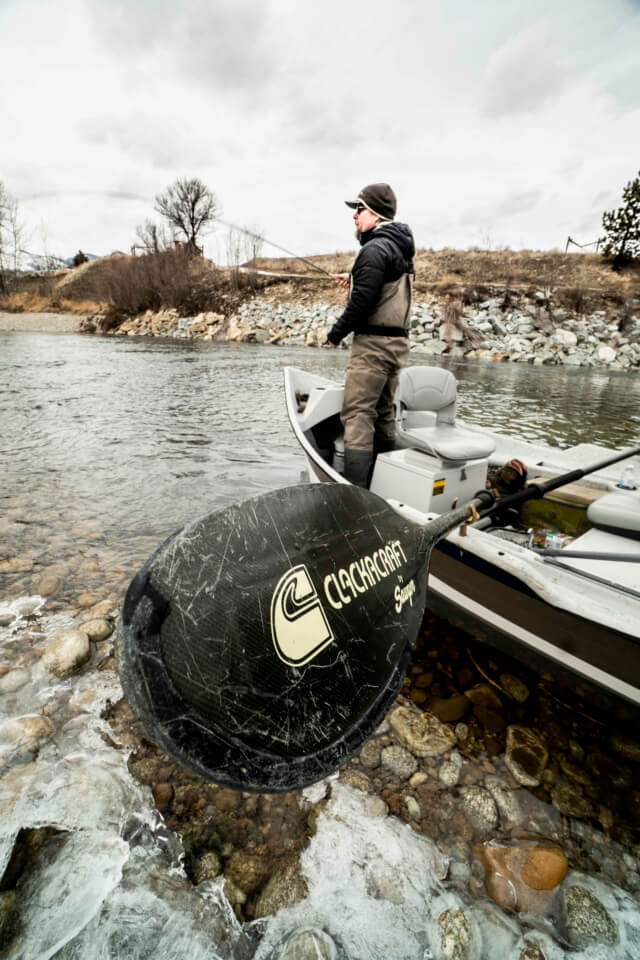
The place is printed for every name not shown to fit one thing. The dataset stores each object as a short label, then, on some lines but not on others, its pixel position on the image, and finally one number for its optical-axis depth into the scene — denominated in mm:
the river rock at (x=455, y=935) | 1433
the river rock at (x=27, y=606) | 2861
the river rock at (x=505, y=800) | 1840
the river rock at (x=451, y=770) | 1978
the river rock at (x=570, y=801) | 1881
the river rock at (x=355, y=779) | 1933
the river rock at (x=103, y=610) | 2858
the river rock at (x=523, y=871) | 1562
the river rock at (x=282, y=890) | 1502
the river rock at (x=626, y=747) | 2113
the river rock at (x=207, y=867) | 1562
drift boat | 1979
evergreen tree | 25588
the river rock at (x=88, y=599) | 2994
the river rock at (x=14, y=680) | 2273
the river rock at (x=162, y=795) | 1770
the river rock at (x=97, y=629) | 2660
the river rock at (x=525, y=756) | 2014
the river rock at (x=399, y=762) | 2006
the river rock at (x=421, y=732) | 2133
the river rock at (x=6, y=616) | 2748
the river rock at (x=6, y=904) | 1376
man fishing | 3172
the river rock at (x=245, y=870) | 1552
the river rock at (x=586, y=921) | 1481
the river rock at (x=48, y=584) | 3088
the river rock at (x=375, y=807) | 1826
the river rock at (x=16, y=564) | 3318
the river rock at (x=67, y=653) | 2402
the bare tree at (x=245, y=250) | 33344
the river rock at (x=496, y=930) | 1436
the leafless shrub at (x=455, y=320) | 20328
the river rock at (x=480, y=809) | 1803
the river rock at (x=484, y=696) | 2404
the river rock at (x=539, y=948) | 1423
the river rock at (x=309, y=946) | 1400
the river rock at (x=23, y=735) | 1927
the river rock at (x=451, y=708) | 2330
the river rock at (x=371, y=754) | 2037
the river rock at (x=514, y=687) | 2450
